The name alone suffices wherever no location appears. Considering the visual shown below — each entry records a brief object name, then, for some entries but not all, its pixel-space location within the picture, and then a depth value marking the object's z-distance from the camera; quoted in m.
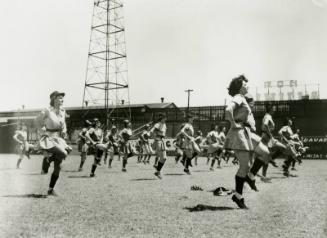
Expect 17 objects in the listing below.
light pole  53.50
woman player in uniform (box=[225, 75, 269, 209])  7.59
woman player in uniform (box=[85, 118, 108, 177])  14.74
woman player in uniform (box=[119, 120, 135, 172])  18.19
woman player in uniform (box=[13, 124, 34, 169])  20.12
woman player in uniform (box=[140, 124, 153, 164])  25.00
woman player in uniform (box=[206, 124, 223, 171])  20.77
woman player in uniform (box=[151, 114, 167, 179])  14.17
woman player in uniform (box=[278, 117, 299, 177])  15.31
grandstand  39.78
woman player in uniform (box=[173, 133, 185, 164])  17.12
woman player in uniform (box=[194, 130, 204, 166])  25.19
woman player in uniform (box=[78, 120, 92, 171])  17.96
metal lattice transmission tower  43.35
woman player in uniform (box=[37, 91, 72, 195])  9.16
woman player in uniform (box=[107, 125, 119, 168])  21.79
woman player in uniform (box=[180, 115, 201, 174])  16.42
